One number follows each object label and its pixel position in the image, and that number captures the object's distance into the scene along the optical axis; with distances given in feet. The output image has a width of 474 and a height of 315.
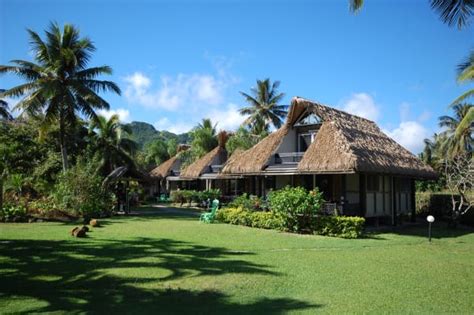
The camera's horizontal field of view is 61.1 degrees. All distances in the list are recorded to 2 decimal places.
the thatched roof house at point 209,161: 111.92
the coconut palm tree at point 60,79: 70.59
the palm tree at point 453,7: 27.45
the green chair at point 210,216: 61.41
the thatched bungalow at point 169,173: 136.46
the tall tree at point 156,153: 168.76
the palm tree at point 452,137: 102.12
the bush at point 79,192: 63.93
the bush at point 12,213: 56.44
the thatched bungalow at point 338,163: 55.01
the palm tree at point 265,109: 133.90
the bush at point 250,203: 62.75
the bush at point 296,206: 48.42
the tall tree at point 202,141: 121.49
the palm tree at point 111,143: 103.55
